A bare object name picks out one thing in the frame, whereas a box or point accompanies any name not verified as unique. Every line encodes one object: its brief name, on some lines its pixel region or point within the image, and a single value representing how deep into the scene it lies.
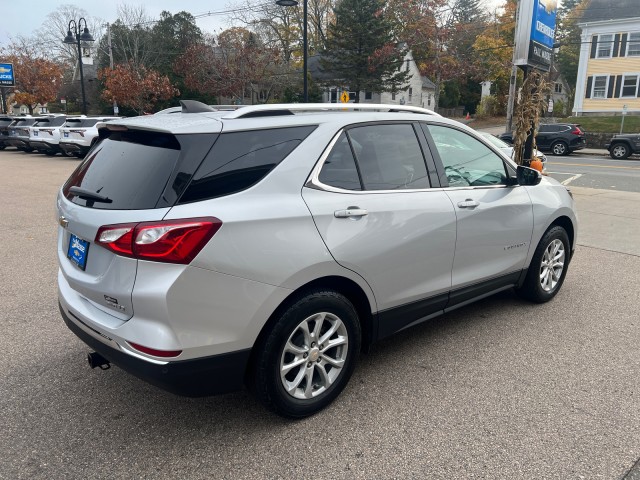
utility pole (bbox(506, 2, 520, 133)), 29.09
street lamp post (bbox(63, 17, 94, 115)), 26.57
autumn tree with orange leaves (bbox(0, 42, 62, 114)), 42.62
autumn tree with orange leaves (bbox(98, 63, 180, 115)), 39.44
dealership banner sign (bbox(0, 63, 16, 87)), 32.31
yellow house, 35.31
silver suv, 2.45
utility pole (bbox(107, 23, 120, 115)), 53.33
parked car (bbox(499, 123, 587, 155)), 25.75
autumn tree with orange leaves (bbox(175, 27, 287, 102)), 45.12
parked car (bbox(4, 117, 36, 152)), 22.98
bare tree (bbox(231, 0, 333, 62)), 53.47
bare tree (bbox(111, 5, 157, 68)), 57.59
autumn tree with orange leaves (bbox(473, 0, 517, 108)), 47.50
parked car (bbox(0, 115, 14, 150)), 24.88
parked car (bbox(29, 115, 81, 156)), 21.17
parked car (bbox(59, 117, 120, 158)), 19.30
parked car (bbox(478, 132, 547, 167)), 10.80
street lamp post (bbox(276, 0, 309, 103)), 17.22
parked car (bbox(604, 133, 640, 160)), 23.41
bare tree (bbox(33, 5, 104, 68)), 63.28
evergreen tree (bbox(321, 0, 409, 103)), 45.97
